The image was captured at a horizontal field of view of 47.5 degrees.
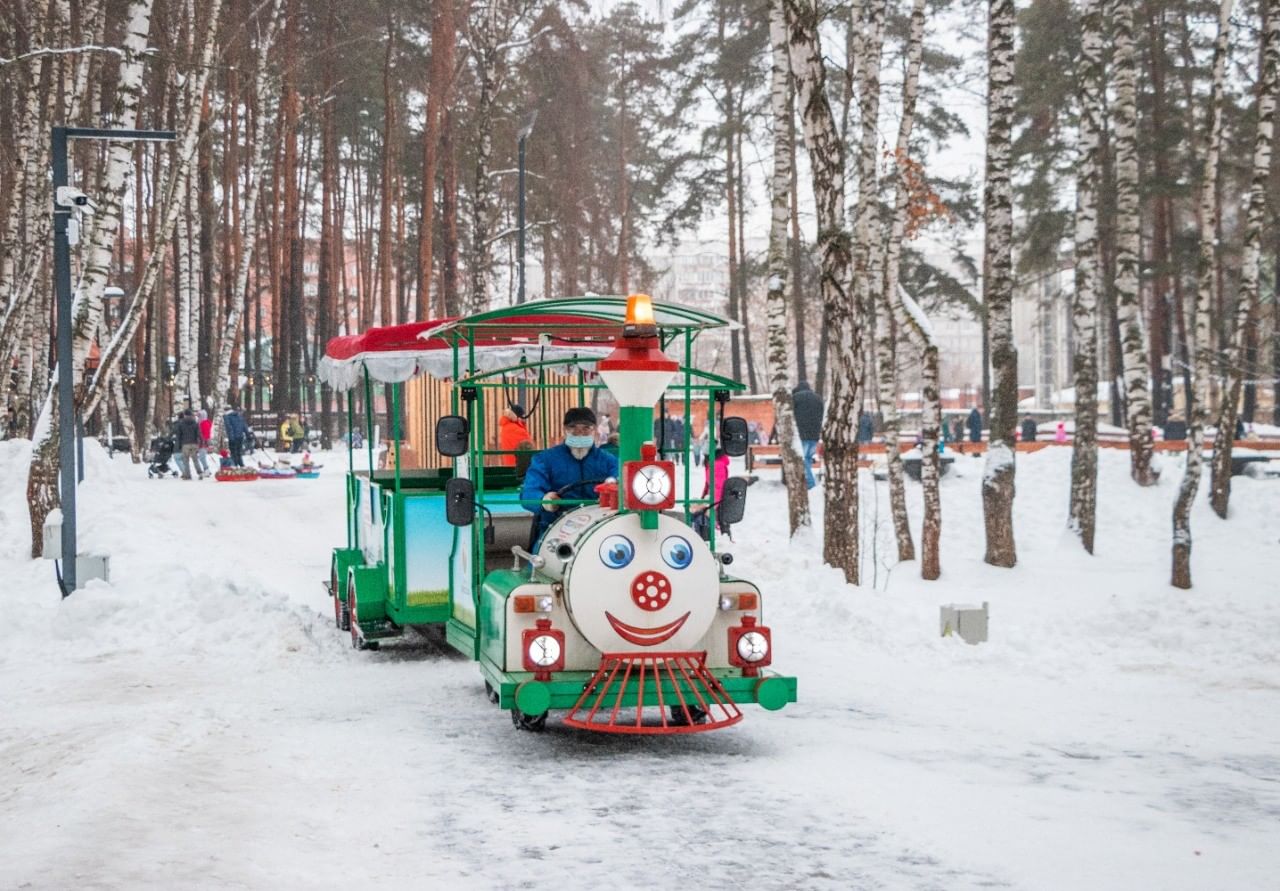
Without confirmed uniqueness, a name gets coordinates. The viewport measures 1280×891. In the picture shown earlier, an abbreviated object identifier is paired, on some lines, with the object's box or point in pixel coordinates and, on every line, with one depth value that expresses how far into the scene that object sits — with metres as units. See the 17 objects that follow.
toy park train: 8.02
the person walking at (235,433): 33.09
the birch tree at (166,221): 18.41
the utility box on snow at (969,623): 12.45
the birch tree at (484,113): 27.94
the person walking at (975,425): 41.50
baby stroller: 32.16
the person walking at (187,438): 31.05
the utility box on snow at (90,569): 13.58
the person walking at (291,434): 40.69
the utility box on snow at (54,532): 14.66
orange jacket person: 13.18
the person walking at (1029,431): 43.00
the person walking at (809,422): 26.30
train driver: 9.30
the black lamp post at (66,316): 14.14
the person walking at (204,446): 31.75
